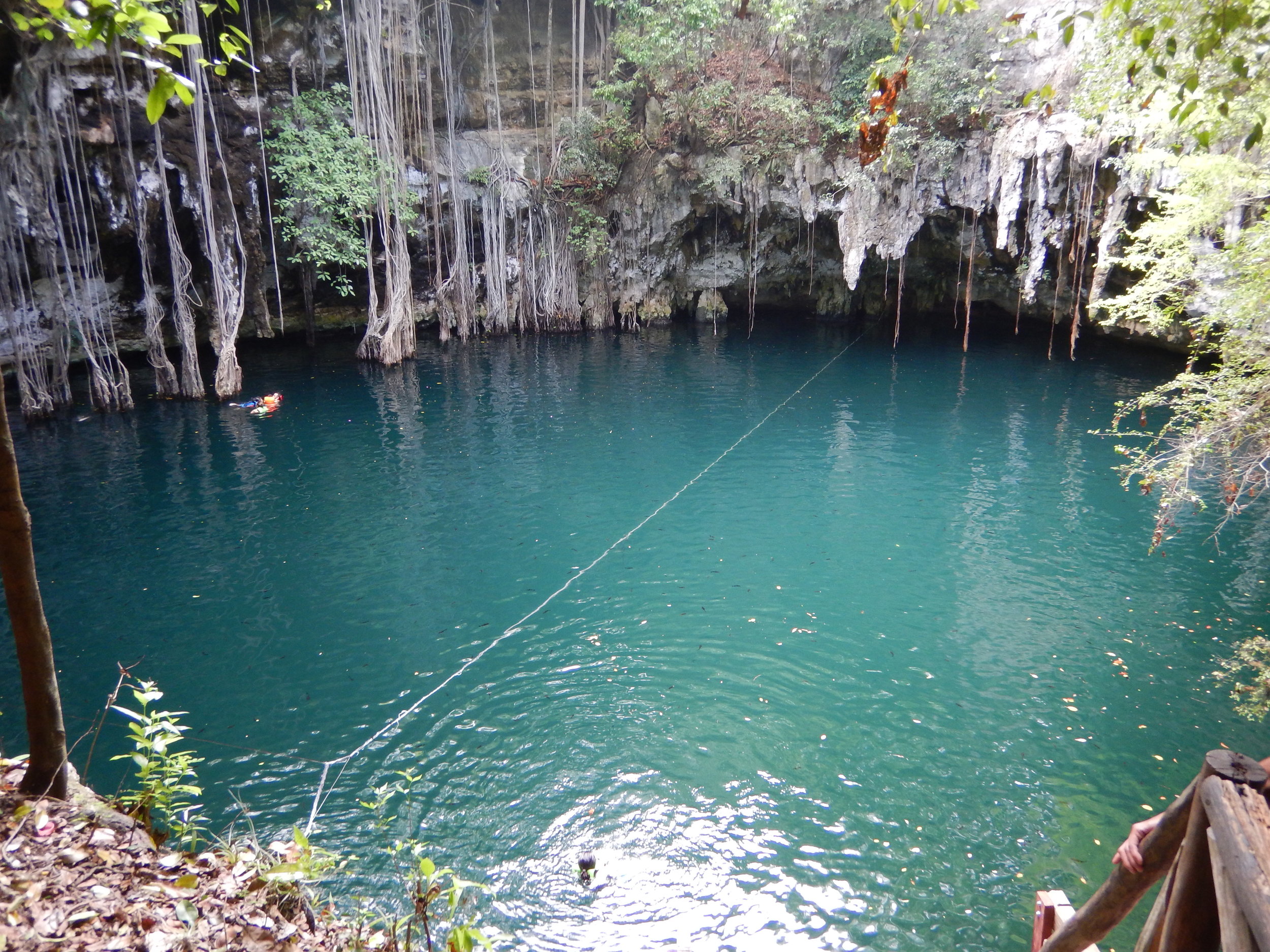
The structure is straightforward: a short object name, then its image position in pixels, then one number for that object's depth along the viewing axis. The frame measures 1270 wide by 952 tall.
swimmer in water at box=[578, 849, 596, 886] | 4.05
